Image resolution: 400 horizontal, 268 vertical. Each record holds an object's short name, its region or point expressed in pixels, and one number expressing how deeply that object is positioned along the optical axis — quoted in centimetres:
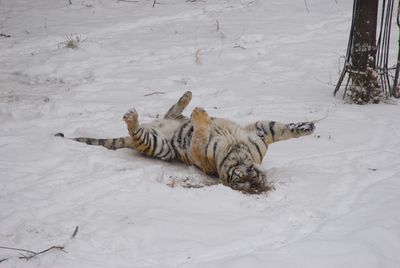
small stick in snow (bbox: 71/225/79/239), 665
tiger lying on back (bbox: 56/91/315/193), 884
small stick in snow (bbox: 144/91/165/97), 1297
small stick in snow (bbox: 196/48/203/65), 1505
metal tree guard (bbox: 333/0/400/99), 1278
